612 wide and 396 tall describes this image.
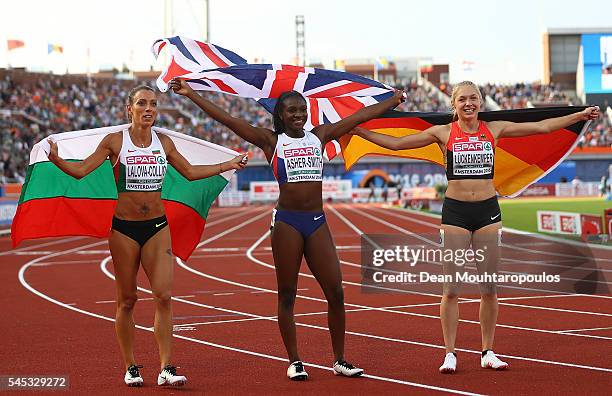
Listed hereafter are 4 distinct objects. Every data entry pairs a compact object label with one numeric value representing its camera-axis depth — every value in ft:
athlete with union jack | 44.55
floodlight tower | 541.34
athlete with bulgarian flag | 43.65
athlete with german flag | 45.91
